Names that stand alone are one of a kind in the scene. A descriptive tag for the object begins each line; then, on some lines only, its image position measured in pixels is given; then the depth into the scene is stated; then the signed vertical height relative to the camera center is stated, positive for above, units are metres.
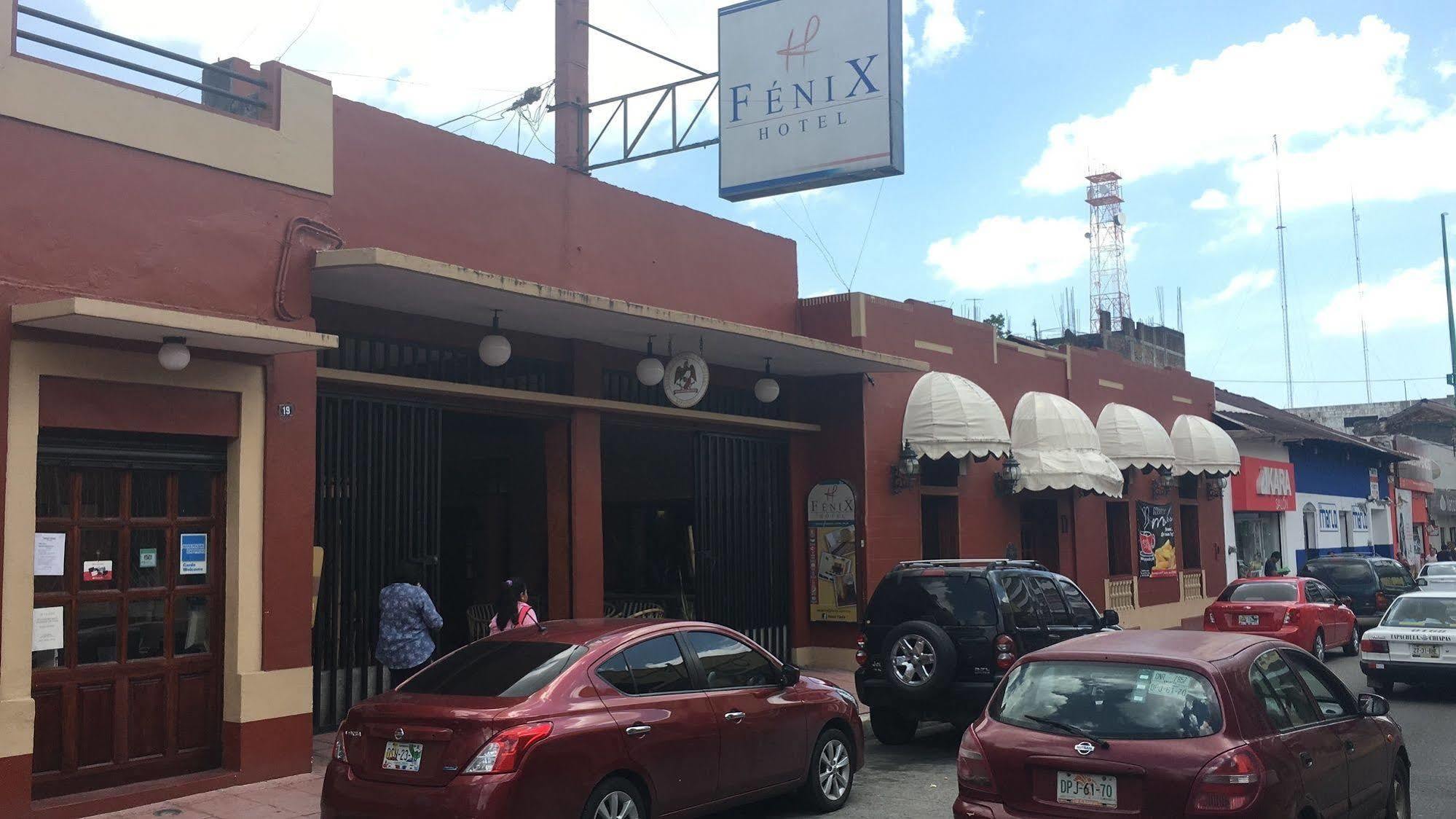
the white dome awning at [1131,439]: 23.14 +1.36
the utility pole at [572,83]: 15.46 +5.73
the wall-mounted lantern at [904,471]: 17.22 +0.62
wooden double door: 8.41 -0.68
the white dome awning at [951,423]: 17.42 +1.32
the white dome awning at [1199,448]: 25.72 +1.29
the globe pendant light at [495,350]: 11.59 +1.66
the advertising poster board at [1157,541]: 24.83 -0.70
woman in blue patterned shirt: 10.20 -0.86
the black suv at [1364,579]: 23.67 -1.51
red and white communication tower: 53.34 +12.92
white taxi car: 13.79 -1.64
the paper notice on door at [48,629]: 8.27 -0.70
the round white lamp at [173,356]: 8.68 +1.25
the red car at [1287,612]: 17.86 -1.62
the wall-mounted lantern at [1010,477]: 19.78 +0.58
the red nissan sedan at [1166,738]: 5.53 -1.13
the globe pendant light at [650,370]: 13.27 +1.64
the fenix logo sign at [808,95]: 14.56 +5.28
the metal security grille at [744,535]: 15.34 -0.25
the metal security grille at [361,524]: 10.95 -0.01
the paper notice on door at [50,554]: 8.34 -0.18
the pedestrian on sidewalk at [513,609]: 10.58 -0.79
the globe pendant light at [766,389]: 15.26 +1.62
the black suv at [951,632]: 10.44 -1.09
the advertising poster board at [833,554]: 16.52 -0.55
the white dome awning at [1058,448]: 19.92 +1.07
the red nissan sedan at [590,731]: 6.37 -1.24
